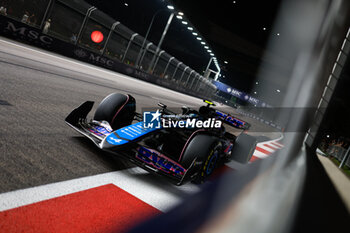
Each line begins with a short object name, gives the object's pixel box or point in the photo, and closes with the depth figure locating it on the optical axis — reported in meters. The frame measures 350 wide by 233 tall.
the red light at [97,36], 16.58
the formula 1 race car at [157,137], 2.90
